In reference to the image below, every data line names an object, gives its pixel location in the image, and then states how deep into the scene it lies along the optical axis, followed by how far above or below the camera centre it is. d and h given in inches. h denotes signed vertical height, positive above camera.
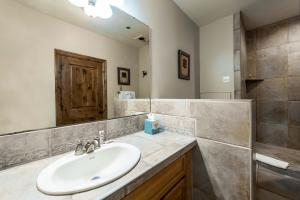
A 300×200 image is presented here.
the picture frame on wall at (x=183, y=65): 62.8 +15.8
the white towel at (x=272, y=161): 46.0 -22.0
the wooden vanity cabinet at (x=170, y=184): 22.2 -16.3
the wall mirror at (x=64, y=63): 23.7 +8.2
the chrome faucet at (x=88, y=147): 26.8 -9.5
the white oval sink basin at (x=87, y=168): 16.8 -10.9
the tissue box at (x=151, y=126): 41.1 -8.0
